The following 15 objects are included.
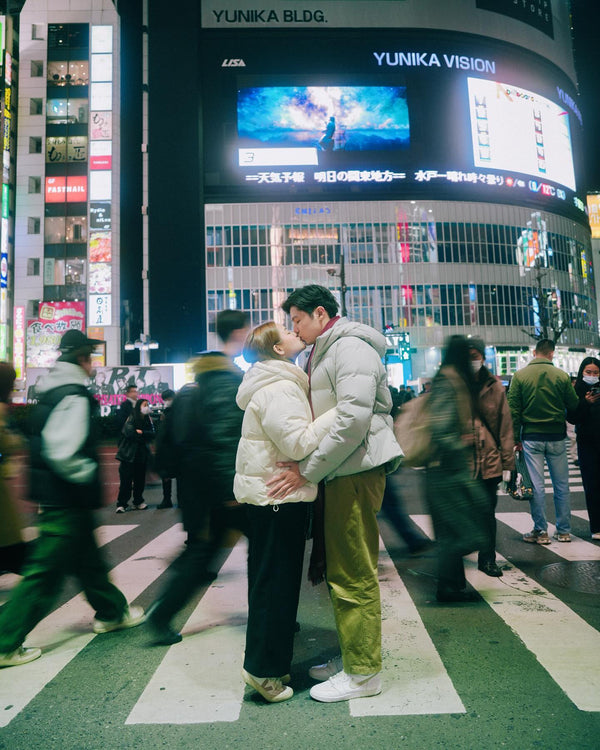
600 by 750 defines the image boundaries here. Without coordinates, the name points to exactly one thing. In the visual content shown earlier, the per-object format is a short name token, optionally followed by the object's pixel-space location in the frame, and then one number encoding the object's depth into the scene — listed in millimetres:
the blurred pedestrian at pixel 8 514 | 4184
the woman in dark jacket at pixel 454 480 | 4520
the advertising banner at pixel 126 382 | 29375
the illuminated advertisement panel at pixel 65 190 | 54344
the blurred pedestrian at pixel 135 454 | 10109
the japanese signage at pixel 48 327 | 45812
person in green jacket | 6430
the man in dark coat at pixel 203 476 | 3834
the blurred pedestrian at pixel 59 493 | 3637
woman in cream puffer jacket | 3006
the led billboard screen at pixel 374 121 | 61562
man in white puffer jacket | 3016
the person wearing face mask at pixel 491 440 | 5230
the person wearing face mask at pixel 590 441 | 6602
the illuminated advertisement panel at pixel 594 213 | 78000
